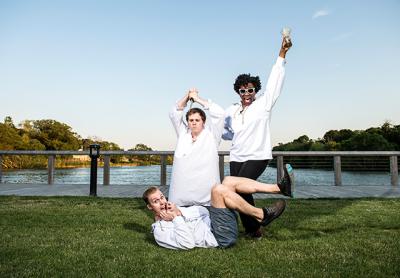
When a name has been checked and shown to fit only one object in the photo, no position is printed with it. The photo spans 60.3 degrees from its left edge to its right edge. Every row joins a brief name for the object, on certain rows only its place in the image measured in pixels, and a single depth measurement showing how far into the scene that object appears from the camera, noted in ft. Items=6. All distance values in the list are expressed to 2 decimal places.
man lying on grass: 9.76
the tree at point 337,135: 270.87
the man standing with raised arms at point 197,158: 11.05
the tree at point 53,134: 228.84
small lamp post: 23.35
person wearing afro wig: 11.16
